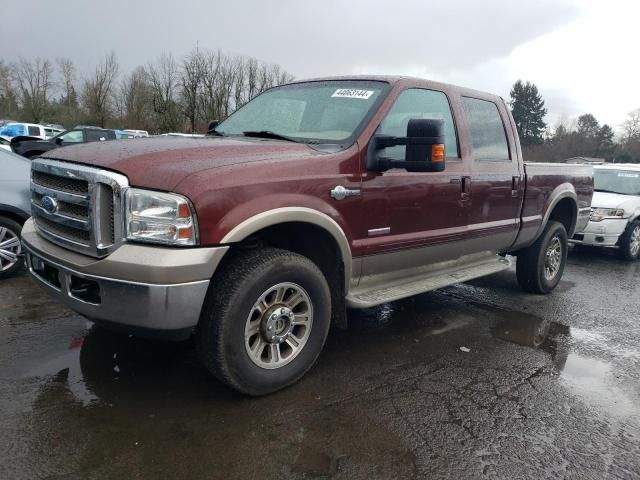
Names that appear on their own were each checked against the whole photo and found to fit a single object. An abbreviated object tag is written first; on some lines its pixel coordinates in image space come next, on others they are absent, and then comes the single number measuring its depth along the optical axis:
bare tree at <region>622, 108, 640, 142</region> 59.94
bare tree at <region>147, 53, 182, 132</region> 41.56
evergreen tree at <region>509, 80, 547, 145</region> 66.69
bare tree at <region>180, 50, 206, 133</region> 41.25
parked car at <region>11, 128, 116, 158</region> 14.24
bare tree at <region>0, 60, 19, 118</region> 53.38
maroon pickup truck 2.65
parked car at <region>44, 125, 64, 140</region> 34.25
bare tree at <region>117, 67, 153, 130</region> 45.72
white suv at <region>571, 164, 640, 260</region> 8.52
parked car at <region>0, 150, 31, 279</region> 5.25
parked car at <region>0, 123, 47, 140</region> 30.56
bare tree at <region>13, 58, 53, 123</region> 52.41
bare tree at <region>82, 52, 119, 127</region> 48.22
